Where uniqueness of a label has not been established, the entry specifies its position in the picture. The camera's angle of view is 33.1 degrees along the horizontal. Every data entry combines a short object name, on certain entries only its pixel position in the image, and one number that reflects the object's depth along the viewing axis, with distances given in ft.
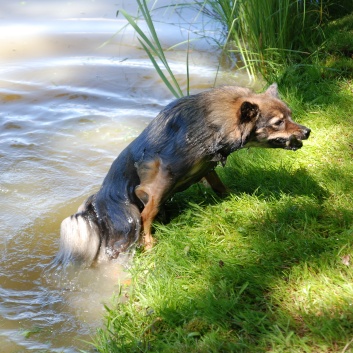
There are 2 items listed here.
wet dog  14.38
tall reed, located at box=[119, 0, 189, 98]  17.19
